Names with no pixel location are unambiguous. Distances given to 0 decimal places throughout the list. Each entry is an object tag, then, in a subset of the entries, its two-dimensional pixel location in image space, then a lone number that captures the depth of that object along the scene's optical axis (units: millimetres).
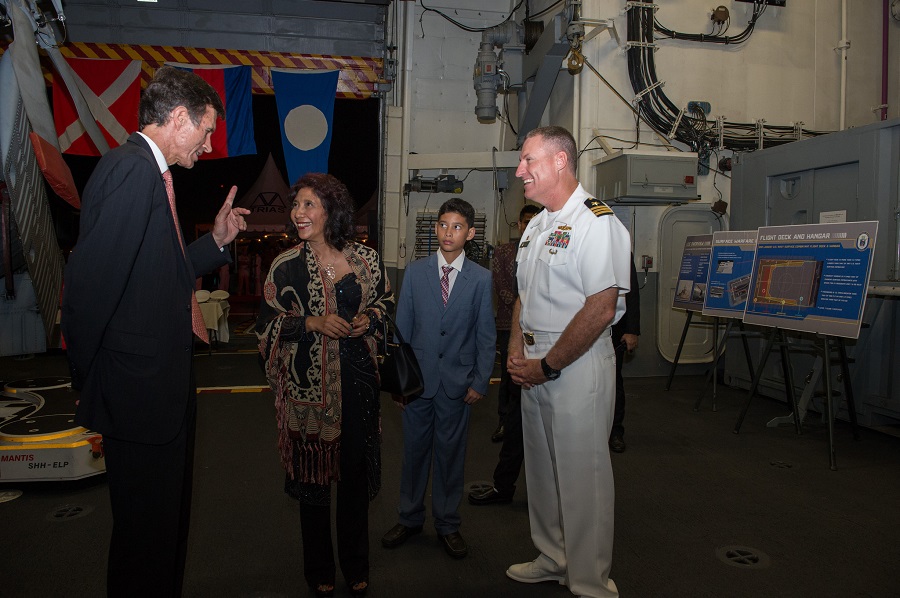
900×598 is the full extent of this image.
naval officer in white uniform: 2314
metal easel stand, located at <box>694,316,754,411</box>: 5598
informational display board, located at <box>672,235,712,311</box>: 6332
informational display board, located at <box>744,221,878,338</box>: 4344
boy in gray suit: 2936
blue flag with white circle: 8461
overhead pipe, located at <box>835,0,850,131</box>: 7363
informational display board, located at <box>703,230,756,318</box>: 5551
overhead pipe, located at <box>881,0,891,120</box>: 7457
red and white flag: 7859
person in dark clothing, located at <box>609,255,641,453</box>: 4387
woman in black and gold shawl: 2438
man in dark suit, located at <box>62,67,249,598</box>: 1566
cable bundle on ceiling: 6863
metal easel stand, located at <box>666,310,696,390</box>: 6379
